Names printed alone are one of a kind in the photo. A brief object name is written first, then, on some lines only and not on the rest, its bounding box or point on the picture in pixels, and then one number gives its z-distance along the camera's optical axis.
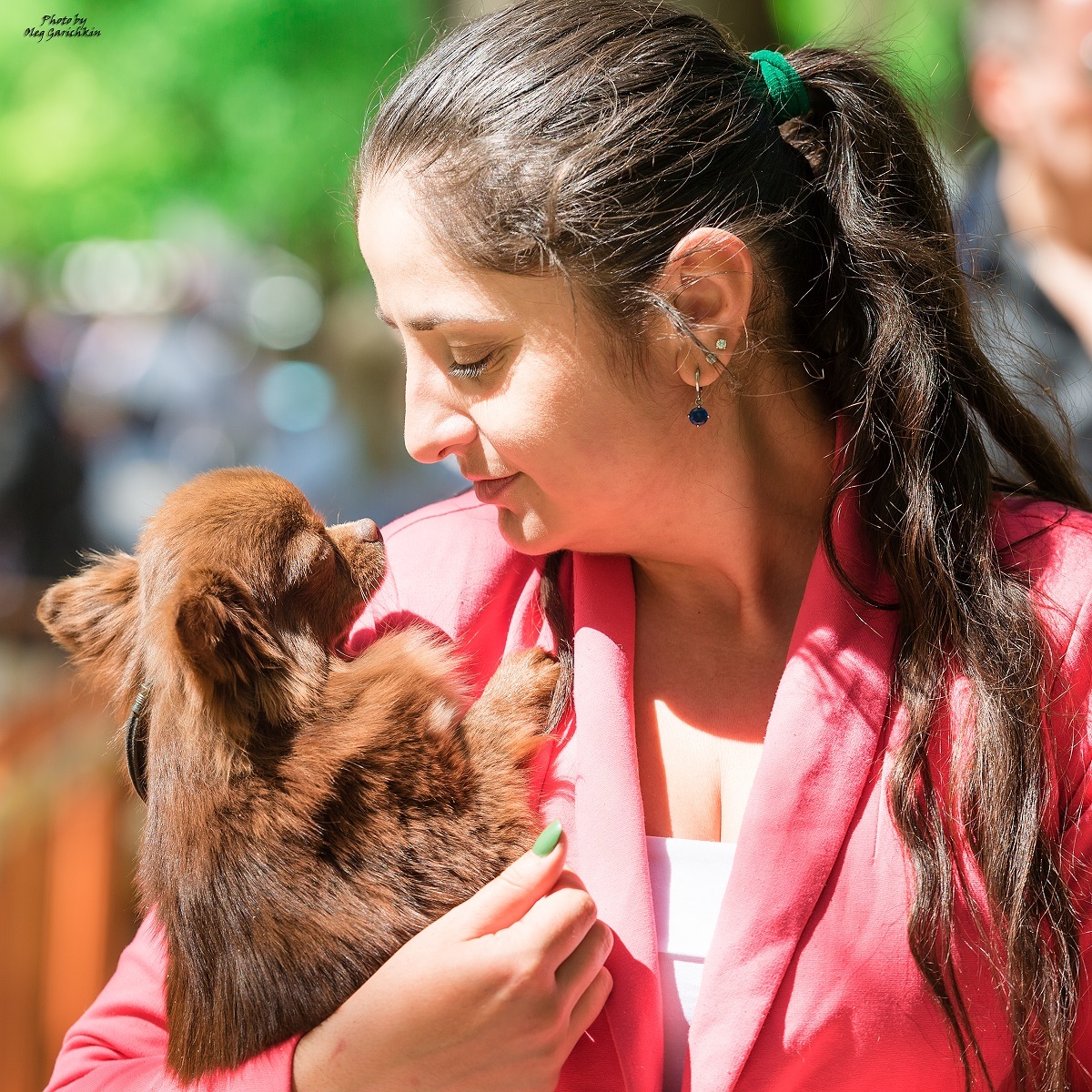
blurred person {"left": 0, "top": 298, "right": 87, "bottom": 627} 8.16
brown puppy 1.86
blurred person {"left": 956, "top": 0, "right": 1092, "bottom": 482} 4.75
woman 1.65
